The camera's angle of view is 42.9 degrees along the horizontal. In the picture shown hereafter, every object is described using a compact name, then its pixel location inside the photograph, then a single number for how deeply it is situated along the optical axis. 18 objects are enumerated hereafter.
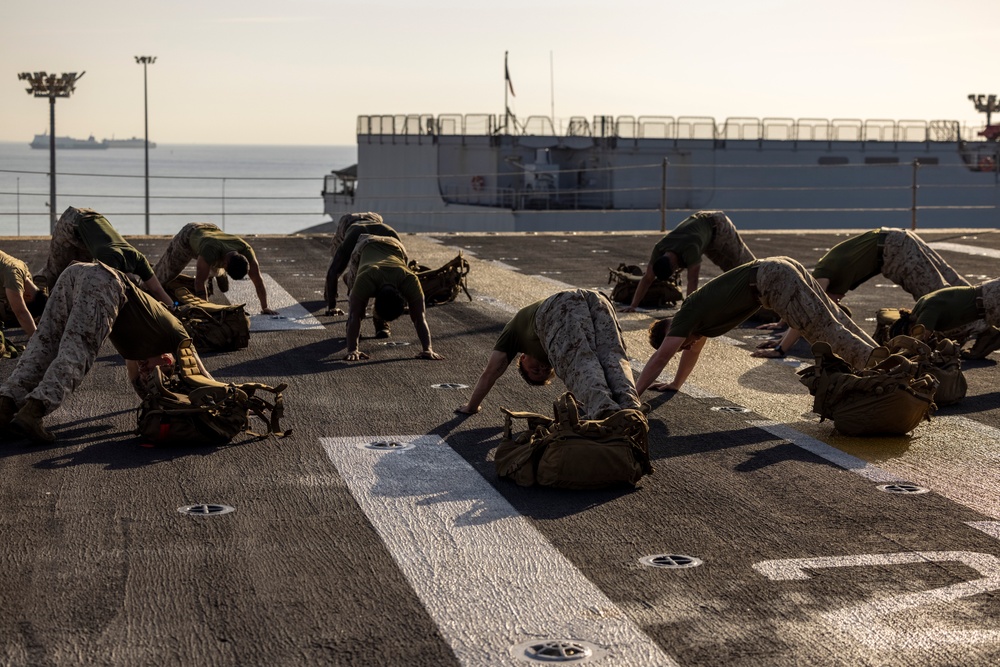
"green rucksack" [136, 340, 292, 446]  8.36
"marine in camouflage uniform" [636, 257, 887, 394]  9.53
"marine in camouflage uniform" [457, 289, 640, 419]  8.04
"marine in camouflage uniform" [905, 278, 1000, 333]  10.92
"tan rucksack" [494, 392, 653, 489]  7.45
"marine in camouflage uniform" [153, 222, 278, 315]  14.48
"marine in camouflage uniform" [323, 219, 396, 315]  14.04
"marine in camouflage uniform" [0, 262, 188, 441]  8.42
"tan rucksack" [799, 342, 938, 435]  8.78
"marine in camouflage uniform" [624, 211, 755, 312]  13.91
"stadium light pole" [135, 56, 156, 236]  64.00
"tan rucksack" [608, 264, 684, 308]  15.93
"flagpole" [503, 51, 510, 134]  70.25
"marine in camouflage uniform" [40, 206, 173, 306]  11.66
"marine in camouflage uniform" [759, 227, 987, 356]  12.38
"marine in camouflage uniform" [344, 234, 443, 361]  11.52
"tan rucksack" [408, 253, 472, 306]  16.22
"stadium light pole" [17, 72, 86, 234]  47.69
